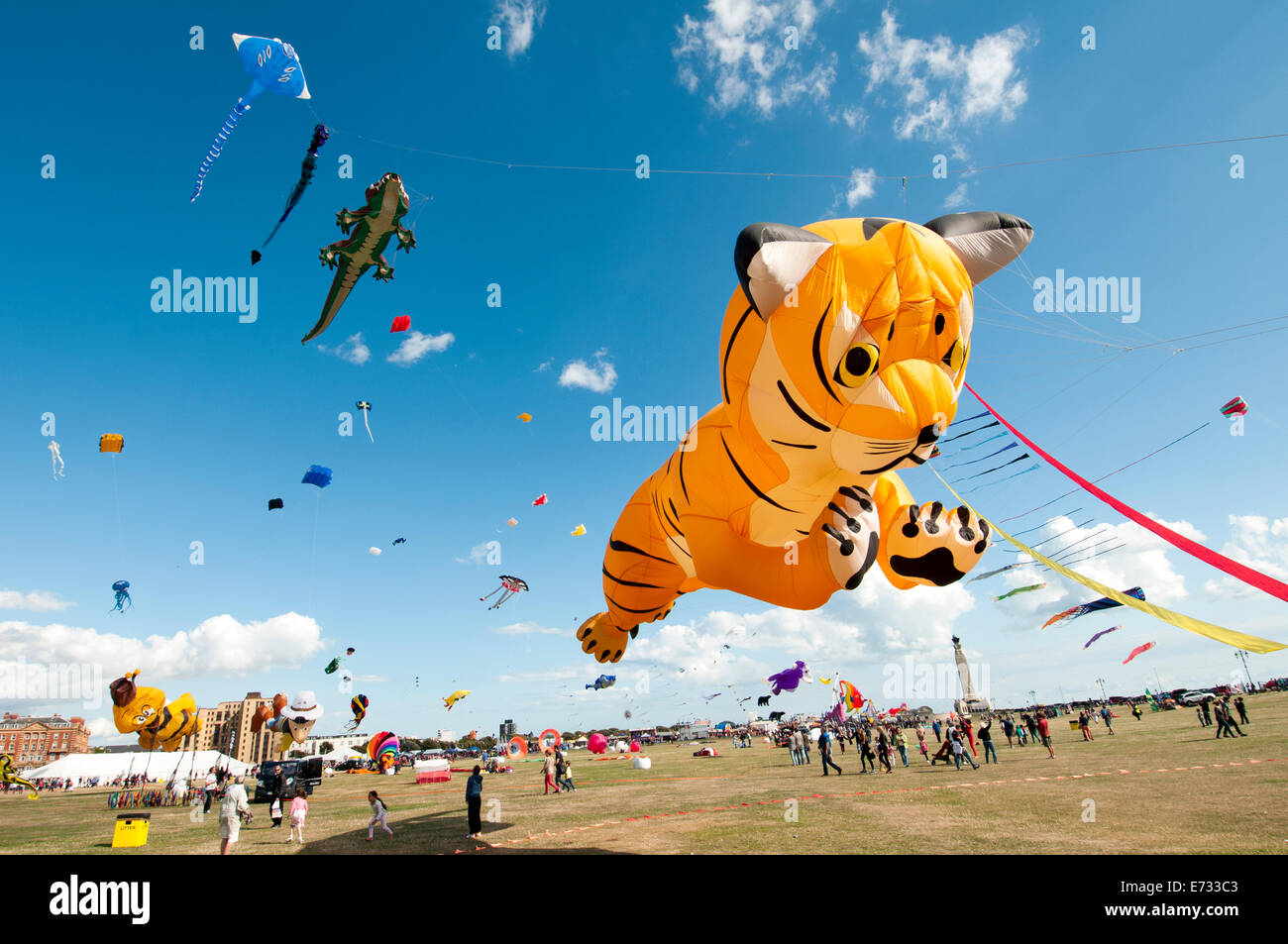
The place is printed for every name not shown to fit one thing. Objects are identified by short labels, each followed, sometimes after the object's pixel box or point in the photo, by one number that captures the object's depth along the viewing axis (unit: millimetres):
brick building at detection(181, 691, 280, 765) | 53188
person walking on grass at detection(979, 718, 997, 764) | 17336
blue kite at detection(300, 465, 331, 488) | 15107
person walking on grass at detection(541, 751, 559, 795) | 16703
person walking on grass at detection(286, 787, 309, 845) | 11352
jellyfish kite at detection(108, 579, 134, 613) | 17625
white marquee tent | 38594
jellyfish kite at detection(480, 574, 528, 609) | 22562
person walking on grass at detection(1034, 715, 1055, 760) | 18730
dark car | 19016
